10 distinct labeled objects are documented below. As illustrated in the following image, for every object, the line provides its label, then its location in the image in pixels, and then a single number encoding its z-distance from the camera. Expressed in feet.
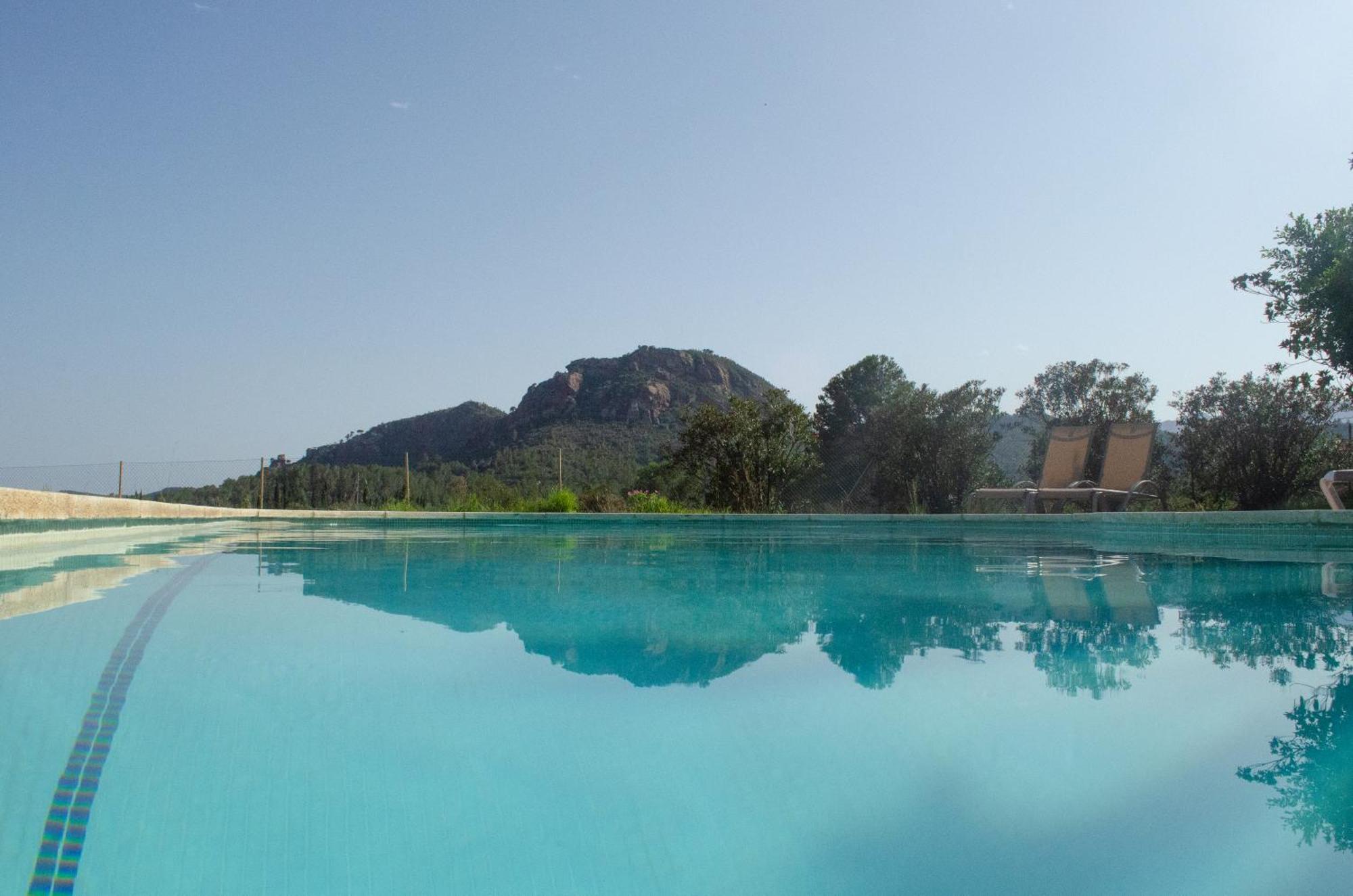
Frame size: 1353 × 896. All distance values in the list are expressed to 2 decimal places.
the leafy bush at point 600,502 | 40.42
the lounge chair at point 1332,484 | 21.42
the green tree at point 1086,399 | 37.81
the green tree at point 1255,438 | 32.63
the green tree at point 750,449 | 36.45
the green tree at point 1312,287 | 22.09
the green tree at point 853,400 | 46.06
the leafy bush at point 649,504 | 38.52
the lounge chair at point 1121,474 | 30.66
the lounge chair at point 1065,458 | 32.89
